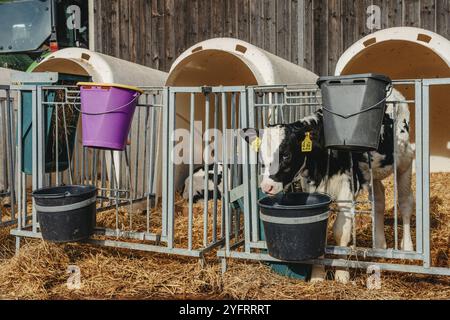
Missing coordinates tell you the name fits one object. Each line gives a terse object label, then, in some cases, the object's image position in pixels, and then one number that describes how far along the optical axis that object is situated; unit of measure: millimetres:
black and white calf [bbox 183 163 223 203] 7199
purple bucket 3884
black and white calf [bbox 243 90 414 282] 3746
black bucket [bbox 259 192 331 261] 3396
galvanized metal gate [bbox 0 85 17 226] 4863
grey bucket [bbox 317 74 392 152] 3260
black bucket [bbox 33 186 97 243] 4039
